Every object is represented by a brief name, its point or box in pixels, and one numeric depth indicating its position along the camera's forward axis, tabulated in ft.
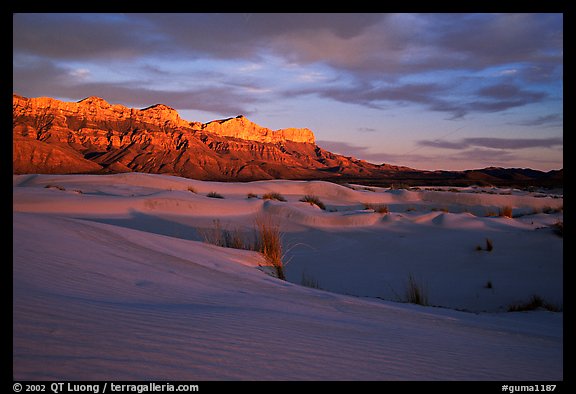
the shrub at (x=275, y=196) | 60.40
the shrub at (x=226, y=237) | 24.48
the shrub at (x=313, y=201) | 57.08
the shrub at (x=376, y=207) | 45.91
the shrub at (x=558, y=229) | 30.47
